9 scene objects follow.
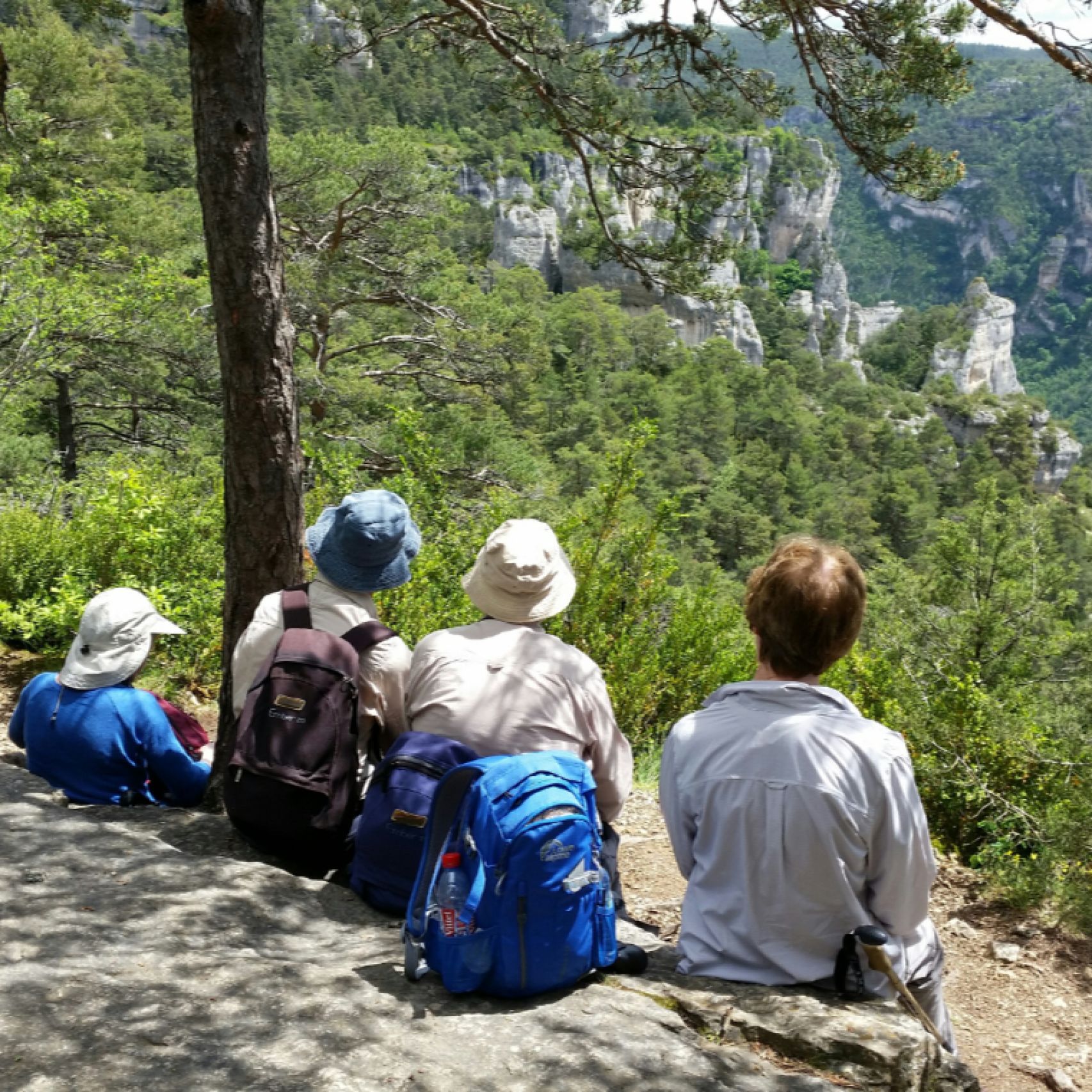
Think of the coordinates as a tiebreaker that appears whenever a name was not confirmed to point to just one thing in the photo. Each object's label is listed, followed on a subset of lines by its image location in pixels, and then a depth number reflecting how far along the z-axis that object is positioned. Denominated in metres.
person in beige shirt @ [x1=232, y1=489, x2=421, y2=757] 2.38
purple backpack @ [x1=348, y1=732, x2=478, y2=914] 2.01
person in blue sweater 2.68
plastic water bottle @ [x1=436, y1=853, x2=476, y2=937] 1.70
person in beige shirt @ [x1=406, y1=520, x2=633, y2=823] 2.09
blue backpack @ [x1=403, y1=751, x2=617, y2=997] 1.68
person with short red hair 1.67
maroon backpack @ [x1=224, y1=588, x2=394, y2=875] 2.19
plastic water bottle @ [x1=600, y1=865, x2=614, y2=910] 1.77
